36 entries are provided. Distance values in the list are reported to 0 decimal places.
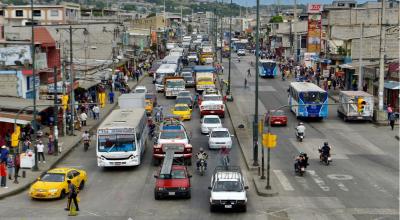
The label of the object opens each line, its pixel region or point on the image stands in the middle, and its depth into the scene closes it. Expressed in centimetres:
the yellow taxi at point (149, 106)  6248
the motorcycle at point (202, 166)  3859
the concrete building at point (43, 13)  12171
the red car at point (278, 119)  5694
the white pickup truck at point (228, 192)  2969
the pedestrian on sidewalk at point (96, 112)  6090
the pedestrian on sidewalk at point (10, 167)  3757
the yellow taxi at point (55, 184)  3216
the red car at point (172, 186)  3219
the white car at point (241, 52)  15675
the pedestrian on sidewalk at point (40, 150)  4184
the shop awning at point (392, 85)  6362
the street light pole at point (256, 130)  4031
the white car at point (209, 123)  5239
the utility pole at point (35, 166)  3914
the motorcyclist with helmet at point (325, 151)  4122
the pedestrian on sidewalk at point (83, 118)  5716
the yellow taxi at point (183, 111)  5984
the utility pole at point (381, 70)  5832
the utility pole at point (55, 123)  4447
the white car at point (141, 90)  7169
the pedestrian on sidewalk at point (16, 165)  3612
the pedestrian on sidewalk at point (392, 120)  5500
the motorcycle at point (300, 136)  4974
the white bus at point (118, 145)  3866
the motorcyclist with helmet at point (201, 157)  3884
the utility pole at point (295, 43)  12219
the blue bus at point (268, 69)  10038
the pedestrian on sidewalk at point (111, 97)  7238
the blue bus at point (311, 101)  5850
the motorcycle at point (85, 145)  4707
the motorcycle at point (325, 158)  4141
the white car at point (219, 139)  4622
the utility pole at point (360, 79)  6928
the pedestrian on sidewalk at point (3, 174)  3478
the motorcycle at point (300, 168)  3800
